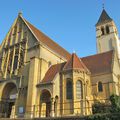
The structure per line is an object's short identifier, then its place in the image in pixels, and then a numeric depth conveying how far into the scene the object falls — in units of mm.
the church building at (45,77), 25281
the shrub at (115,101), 16911
